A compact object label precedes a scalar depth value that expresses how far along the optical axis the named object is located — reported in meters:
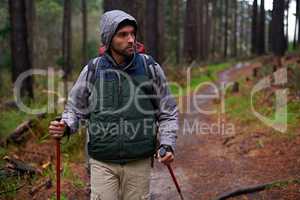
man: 3.81
